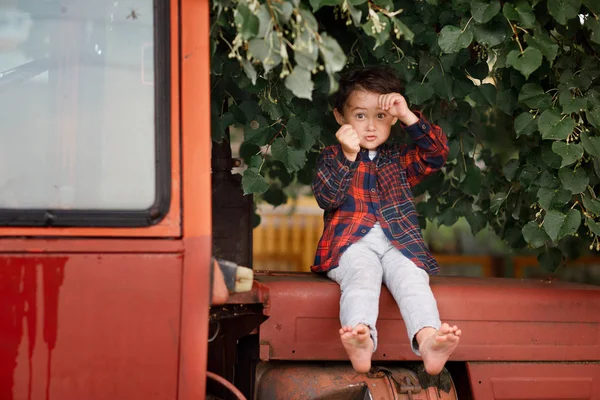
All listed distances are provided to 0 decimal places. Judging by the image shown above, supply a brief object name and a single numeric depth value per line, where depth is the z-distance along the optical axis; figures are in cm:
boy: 260
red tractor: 217
